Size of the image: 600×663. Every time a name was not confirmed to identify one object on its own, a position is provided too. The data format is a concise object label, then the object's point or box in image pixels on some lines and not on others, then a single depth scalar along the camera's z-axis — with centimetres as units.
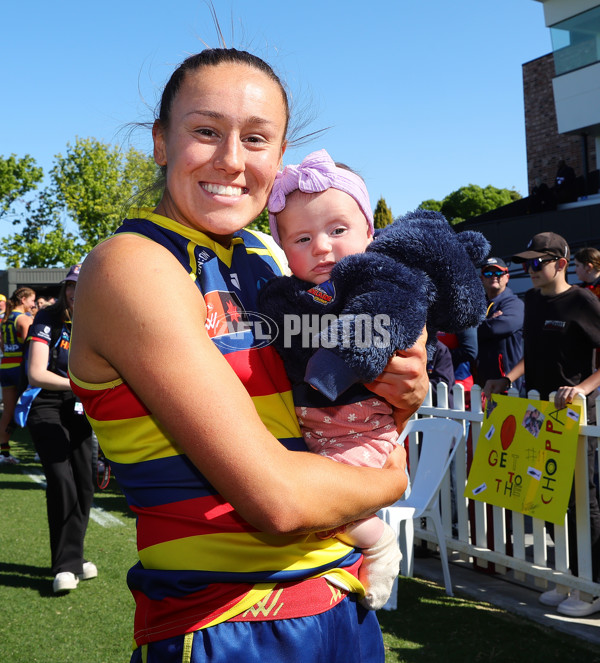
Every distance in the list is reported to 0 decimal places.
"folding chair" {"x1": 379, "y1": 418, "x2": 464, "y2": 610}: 541
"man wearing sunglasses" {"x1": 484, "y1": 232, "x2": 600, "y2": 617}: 487
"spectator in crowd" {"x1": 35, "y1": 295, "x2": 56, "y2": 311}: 1363
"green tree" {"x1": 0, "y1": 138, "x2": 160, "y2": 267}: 3009
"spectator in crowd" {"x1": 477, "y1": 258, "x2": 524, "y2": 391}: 683
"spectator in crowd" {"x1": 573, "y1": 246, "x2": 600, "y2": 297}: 756
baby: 173
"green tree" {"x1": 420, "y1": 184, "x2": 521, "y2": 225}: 5897
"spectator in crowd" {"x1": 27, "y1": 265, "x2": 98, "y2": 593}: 547
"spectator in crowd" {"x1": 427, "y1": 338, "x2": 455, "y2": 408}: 671
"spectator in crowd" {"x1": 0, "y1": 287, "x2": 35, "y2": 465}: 992
